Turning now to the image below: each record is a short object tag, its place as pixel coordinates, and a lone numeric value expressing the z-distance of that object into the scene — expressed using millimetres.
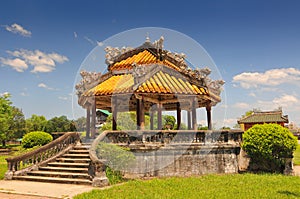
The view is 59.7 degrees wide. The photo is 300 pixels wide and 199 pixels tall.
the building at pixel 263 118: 47094
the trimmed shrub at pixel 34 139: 19297
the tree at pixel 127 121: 38716
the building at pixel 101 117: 55069
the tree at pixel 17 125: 56400
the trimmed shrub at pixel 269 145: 13172
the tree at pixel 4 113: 43375
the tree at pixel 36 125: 63972
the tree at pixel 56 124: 75062
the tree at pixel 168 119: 44134
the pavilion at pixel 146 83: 13781
